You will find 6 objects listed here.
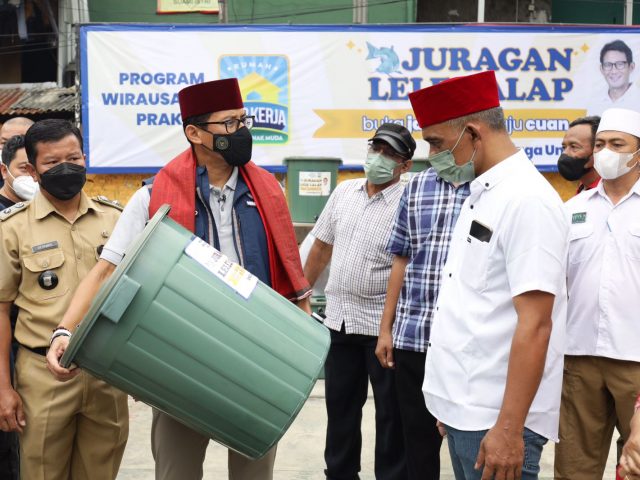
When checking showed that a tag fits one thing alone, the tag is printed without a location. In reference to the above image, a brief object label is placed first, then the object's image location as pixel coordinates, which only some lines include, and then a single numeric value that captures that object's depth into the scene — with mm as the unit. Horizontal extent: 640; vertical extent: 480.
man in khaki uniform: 3008
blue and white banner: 10930
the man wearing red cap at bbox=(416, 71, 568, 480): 2127
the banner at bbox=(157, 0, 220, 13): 14945
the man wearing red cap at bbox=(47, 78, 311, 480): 2824
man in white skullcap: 3307
